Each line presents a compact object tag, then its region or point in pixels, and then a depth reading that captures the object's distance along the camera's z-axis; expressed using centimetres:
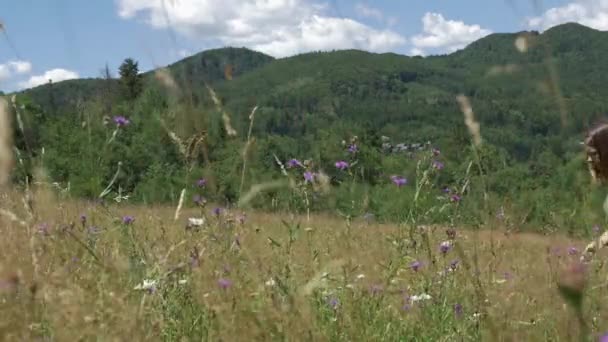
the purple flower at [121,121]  368
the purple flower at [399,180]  328
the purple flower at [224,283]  174
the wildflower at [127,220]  269
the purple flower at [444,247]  262
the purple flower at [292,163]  306
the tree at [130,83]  5843
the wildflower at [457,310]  209
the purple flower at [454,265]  256
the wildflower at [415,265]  252
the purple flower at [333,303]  210
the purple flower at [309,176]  239
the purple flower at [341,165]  348
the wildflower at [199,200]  269
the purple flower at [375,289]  218
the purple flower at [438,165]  290
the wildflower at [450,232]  241
